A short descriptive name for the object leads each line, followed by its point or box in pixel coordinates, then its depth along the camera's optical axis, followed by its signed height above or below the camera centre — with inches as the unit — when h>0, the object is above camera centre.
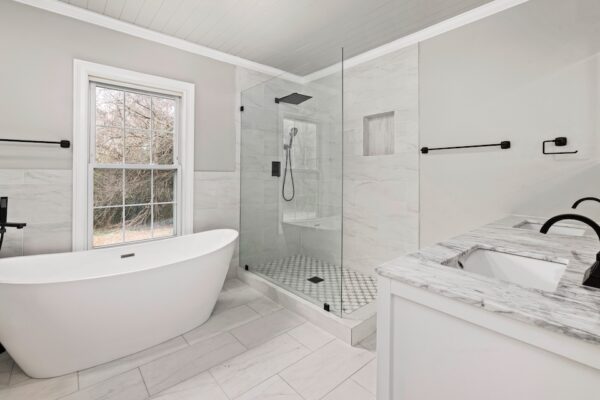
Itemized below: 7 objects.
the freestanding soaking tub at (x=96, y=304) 59.9 -25.6
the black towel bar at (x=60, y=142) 80.5 +16.4
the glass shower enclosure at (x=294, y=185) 105.3 +5.7
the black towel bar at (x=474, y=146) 83.2 +17.3
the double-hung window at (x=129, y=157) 91.0 +15.1
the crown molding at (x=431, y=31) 84.4 +59.5
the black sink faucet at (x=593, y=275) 31.7 -8.7
